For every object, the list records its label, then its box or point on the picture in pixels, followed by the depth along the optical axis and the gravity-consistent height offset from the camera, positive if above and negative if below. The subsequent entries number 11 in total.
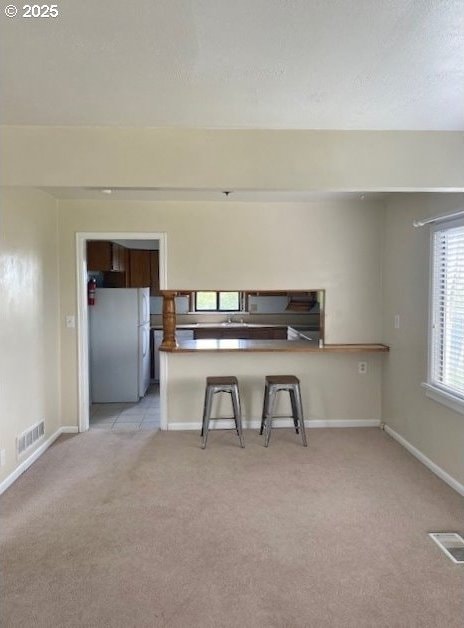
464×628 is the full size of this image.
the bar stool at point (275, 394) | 3.80 -0.92
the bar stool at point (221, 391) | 3.77 -0.91
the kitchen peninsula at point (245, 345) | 4.04 -0.48
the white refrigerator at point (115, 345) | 5.19 -0.60
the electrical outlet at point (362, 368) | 4.32 -0.73
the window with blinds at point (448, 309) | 2.99 -0.08
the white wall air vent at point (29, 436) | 3.24 -1.15
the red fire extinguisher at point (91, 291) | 5.02 +0.08
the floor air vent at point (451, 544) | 2.23 -1.39
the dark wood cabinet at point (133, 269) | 5.30 +0.38
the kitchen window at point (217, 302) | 6.70 -0.07
